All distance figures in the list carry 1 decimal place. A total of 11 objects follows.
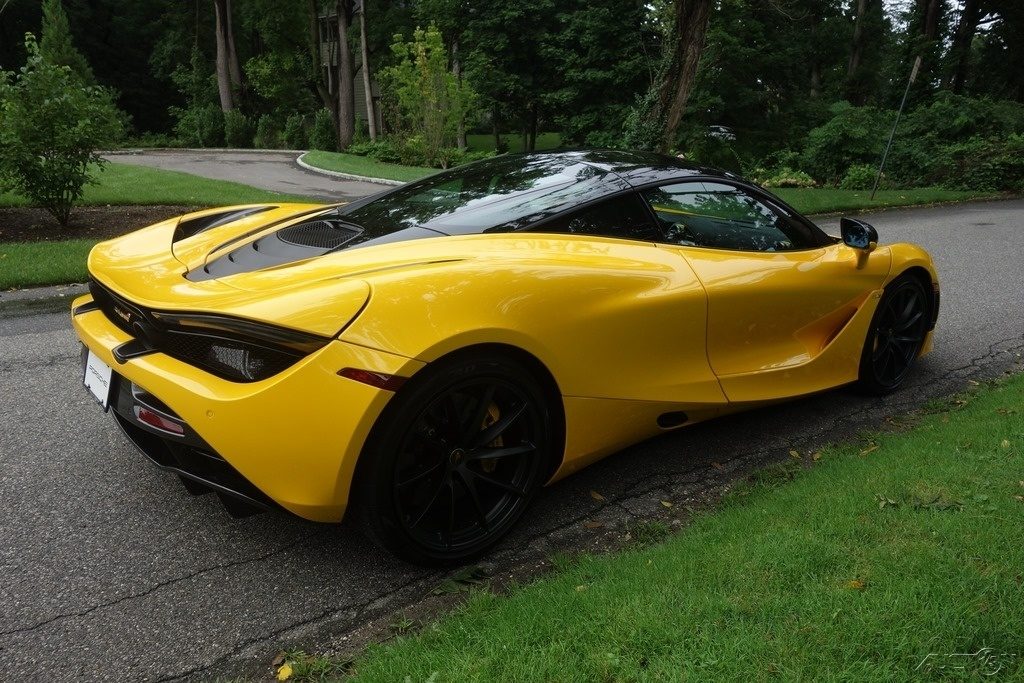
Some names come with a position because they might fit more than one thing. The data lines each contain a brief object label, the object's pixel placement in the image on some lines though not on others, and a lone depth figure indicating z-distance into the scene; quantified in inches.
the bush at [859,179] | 743.7
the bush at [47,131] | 330.6
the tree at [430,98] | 836.0
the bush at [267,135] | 1256.8
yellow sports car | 88.7
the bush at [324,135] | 1135.0
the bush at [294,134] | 1238.9
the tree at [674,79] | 502.3
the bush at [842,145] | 804.0
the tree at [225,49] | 1323.8
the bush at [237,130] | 1258.0
